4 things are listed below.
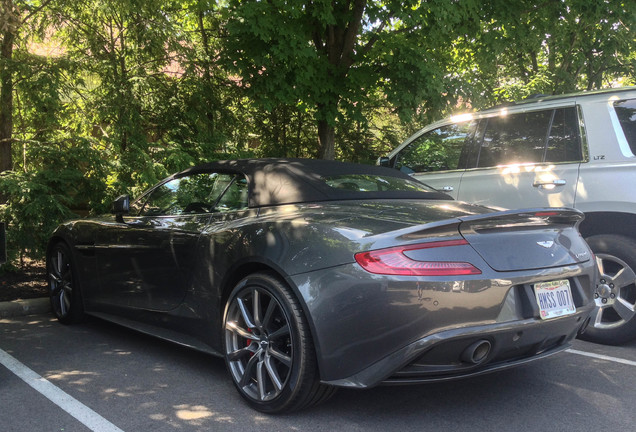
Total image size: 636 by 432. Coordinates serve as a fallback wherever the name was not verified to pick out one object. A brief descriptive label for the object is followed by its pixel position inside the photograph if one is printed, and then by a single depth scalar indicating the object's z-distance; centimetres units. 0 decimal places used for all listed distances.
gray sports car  285
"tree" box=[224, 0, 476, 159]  732
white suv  468
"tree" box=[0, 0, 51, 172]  645
